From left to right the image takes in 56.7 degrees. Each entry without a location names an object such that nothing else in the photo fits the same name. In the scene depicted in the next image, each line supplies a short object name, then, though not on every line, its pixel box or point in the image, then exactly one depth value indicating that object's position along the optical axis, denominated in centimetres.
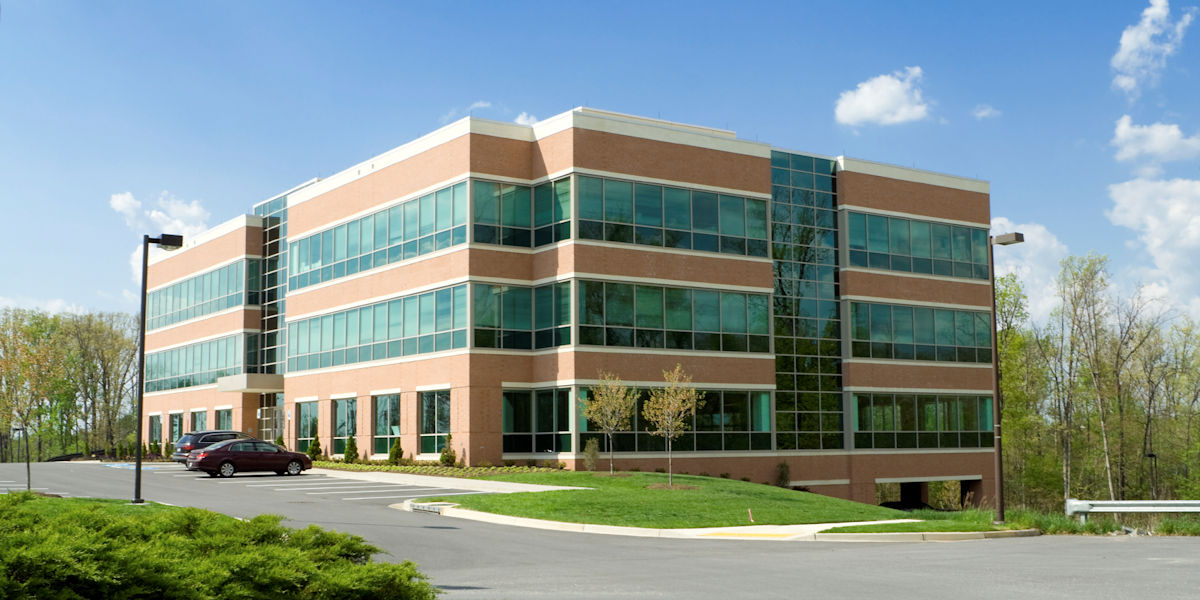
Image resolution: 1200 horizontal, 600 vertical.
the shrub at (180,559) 807
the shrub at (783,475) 4234
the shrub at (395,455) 4088
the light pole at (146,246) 2458
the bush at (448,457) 3822
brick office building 3894
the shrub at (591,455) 3653
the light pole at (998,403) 2445
